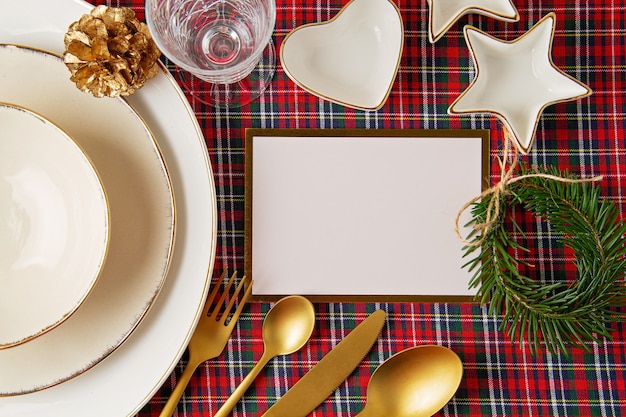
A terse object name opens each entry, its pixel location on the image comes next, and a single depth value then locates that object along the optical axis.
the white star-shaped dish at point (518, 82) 0.58
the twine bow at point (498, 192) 0.56
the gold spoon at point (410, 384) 0.61
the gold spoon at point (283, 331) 0.61
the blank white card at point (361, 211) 0.61
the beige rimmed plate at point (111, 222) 0.54
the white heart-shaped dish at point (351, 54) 0.59
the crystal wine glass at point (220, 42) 0.55
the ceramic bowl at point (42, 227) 0.52
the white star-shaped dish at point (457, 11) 0.58
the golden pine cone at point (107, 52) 0.52
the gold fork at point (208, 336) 0.60
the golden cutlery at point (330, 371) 0.61
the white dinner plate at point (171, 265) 0.56
